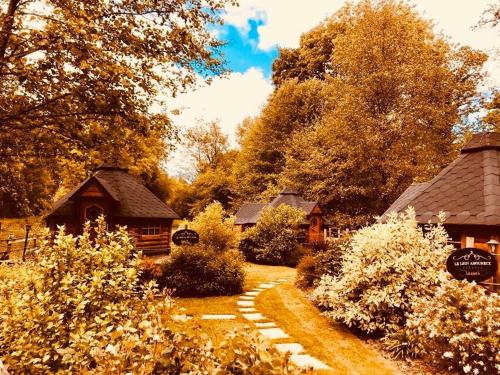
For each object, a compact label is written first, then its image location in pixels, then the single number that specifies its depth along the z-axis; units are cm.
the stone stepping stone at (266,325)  920
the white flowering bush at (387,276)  820
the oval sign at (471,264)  663
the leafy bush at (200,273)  1286
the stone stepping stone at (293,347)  743
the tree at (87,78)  625
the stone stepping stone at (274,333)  834
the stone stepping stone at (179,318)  304
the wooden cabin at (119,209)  2027
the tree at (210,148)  5269
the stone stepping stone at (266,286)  1492
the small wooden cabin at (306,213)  2791
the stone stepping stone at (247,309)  1087
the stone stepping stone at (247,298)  1244
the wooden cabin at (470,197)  853
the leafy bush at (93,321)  274
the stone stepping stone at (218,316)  986
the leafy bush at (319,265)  1242
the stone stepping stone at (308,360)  667
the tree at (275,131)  3969
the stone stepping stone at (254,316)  995
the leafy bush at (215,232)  1404
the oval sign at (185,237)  1335
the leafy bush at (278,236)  2371
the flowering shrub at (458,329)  579
